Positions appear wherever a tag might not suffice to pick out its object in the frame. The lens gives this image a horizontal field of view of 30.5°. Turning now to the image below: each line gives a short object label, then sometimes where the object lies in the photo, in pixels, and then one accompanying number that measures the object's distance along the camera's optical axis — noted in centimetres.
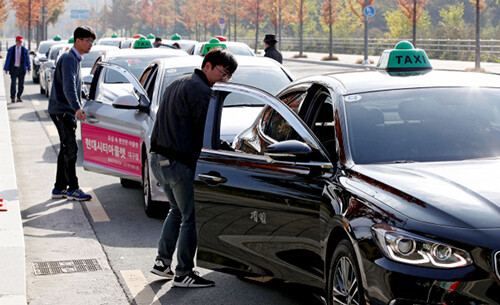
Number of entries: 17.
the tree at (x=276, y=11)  6538
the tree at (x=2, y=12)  5545
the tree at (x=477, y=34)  3422
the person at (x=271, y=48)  1666
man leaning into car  640
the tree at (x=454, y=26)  5388
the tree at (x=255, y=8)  7381
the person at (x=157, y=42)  2548
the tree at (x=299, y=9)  6444
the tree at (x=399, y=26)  6024
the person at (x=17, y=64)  2556
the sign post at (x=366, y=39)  4309
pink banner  1004
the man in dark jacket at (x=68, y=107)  1016
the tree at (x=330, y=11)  5772
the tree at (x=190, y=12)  10788
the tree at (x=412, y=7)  4488
